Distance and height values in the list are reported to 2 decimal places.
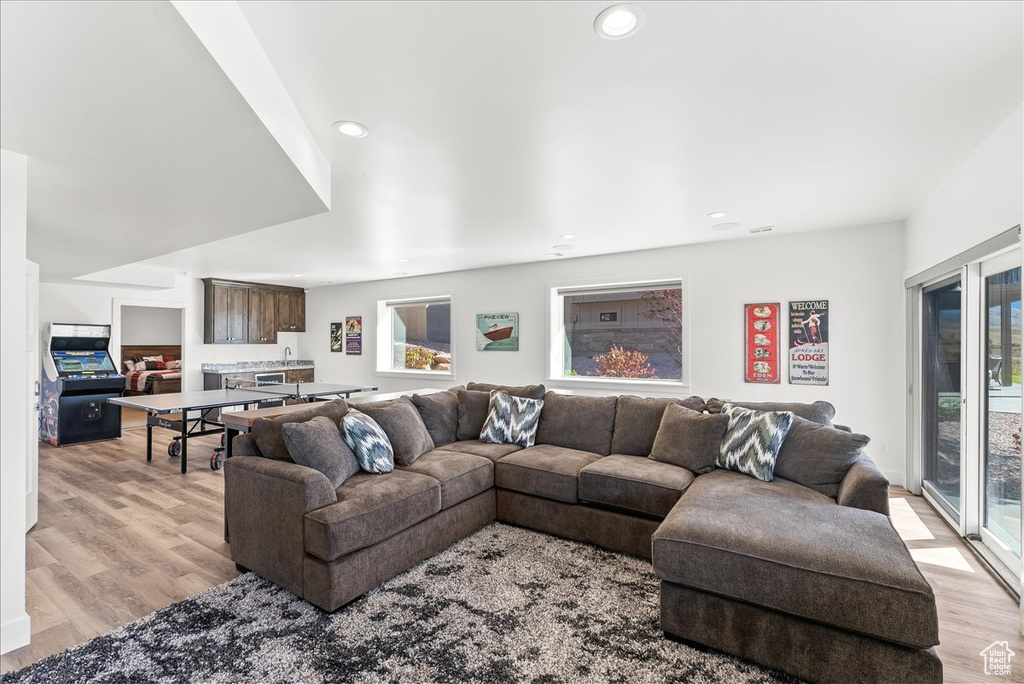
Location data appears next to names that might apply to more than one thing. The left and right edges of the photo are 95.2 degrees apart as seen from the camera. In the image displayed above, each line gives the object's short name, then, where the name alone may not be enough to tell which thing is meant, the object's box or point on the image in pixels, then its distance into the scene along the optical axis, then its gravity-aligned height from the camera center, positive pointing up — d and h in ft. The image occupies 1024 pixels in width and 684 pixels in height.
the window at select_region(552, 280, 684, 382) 17.94 +0.62
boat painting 21.03 +0.62
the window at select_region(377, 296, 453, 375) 24.22 +0.53
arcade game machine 19.03 -1.84
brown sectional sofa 5.60 -2.94
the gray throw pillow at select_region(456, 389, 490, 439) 13.30 -1.93
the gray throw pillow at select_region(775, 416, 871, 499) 8.69 -2.07
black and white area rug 6.07 -4.23
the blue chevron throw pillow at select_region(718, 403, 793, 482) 9.38 -1.98
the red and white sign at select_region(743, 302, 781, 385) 15.44 +0.11
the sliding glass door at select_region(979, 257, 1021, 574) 8.64 -1.34
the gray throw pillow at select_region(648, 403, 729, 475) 10.16 -2.09
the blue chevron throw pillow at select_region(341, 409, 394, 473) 9.41 -2.00
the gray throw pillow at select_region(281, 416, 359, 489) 8.37 -1.91
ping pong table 14.14 -1.83
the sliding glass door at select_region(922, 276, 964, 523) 11.02 -1.13
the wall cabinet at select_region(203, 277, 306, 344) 24.54 +1.84
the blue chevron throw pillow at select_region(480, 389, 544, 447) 12.59 -2.05
